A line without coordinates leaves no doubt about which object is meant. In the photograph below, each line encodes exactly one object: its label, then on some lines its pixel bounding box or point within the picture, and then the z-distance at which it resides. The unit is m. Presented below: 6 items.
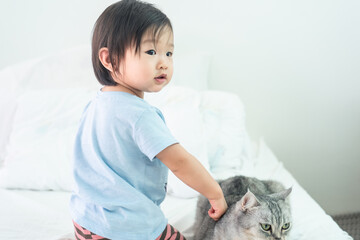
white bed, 1.19
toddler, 0.76
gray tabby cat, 0.88
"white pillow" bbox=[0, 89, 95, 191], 1.41
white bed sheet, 1.10
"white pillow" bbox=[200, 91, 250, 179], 1.54
